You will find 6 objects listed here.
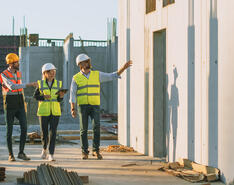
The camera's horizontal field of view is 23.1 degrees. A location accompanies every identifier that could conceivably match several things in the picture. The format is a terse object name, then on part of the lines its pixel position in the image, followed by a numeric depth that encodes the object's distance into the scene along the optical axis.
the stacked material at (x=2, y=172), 8.25
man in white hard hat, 11.13
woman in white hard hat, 11.04
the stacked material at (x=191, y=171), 8.21
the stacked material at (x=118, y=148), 12.43
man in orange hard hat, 10.78
